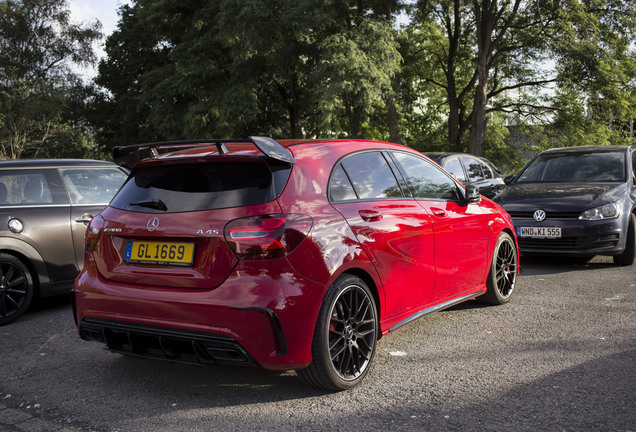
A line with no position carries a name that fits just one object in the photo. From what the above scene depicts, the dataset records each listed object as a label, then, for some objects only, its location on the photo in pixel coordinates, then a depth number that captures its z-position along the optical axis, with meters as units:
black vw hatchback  8.04
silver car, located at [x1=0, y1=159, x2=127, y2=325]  6.00
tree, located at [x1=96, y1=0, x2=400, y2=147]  23.91
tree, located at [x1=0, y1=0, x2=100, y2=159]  37.25
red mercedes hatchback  3.46
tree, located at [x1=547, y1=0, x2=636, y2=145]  24.77
